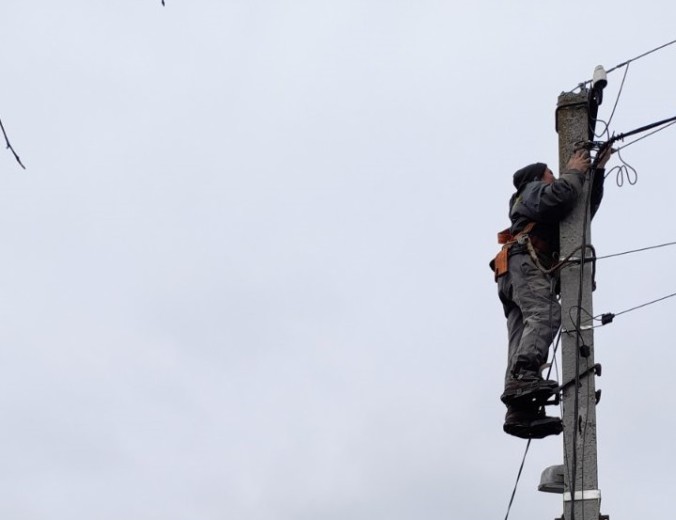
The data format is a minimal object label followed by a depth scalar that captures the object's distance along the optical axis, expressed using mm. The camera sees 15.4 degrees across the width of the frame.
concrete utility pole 13867
